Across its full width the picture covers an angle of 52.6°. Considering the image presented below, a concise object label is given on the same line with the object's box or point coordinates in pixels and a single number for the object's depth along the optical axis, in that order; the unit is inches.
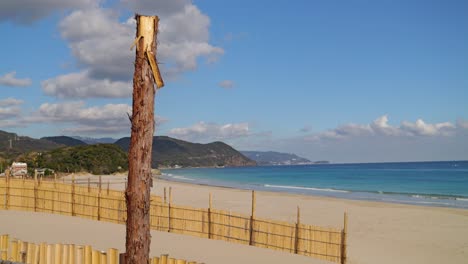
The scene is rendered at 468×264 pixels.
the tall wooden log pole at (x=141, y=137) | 177.2
